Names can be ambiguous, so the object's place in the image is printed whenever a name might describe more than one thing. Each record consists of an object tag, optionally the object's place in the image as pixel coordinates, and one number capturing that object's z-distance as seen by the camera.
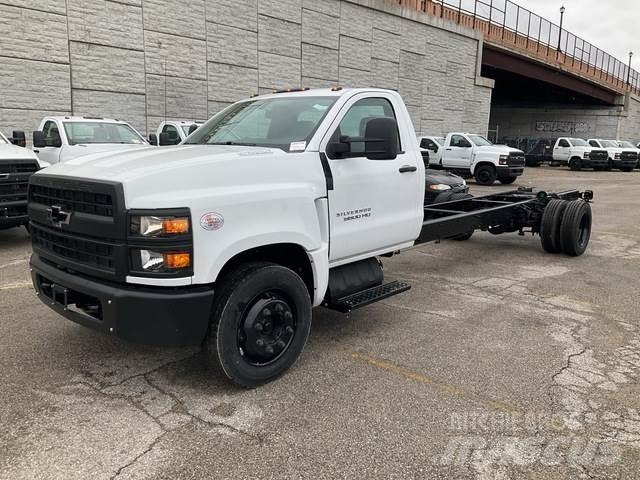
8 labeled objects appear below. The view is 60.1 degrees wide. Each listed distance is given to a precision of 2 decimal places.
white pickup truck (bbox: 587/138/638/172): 32.50
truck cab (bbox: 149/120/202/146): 15.56
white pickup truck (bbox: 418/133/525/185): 20.73
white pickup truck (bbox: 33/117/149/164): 10.80
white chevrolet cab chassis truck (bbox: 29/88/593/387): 3.26
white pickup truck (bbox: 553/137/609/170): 31.84
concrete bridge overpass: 36.16
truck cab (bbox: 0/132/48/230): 7.97
